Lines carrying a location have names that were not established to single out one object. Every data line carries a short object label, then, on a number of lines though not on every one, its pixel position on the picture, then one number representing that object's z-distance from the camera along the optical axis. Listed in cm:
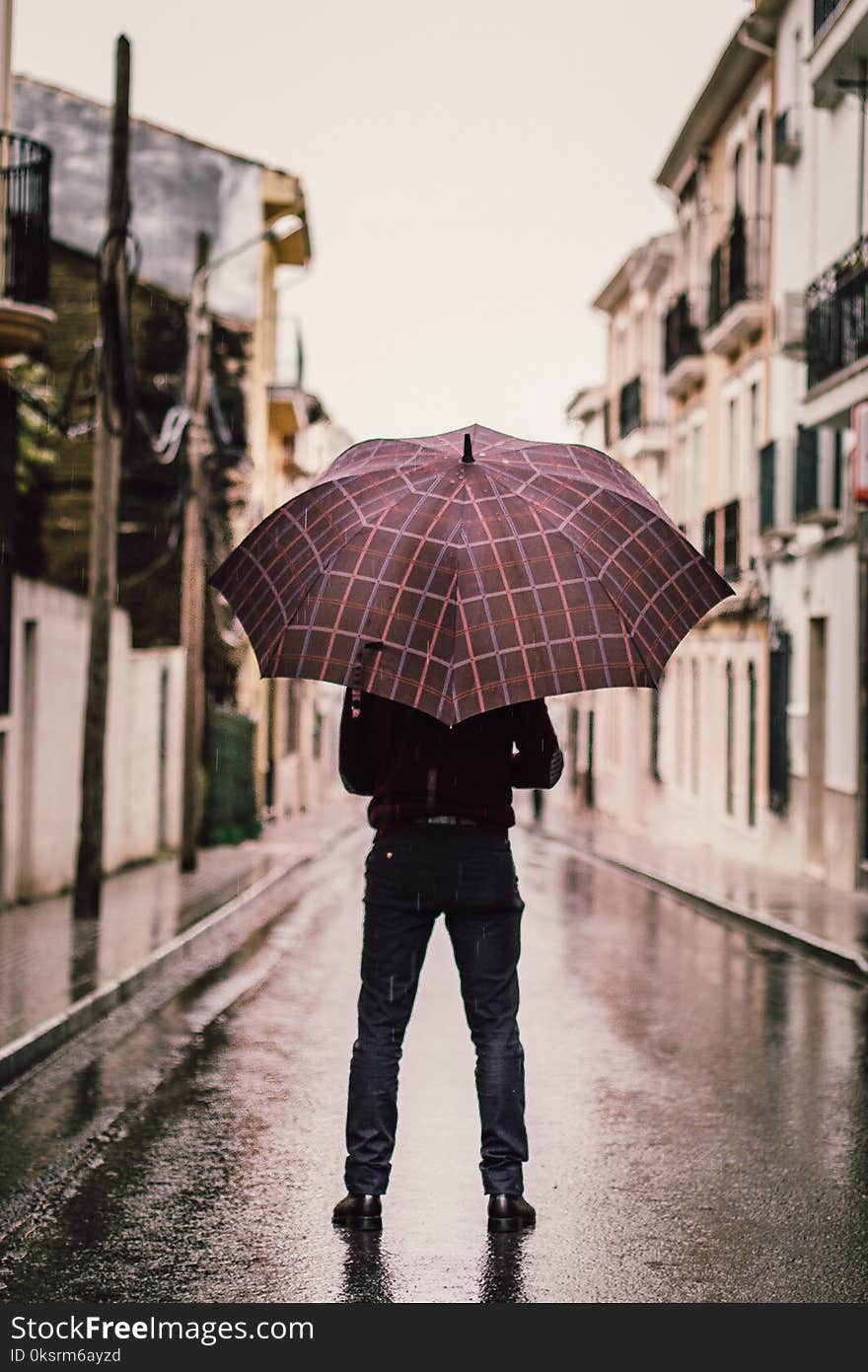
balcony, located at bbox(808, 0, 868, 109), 1856
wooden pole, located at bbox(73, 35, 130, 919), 1577
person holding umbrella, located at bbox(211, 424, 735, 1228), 540
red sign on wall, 1738
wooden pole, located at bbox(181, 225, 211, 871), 2219
